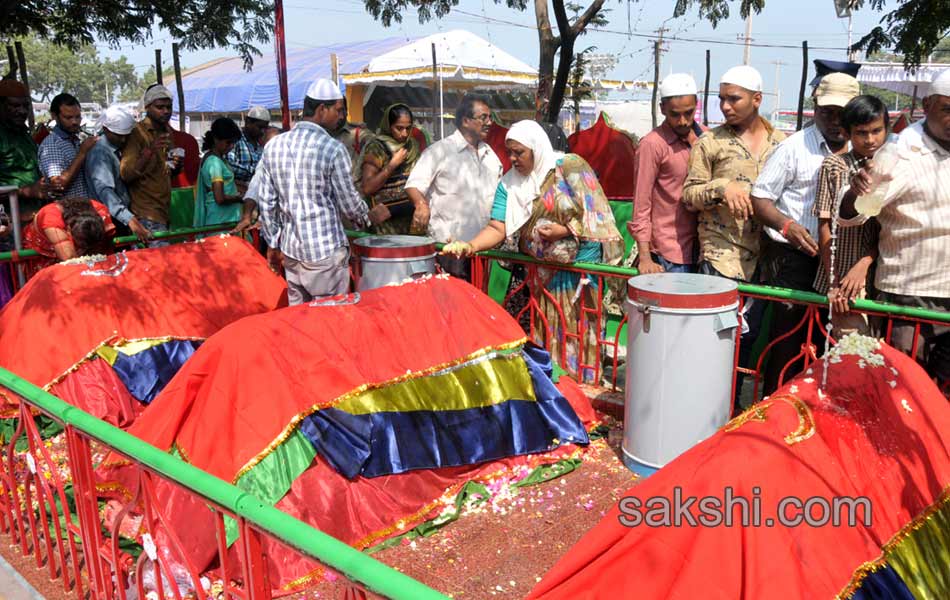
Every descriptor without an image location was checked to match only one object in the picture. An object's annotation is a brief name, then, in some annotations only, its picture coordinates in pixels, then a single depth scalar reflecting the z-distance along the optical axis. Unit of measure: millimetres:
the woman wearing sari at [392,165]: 5844
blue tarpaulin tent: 28078
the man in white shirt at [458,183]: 5484
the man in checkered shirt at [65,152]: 6051
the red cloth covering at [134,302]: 4512
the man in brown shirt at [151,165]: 6195
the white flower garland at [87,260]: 4832
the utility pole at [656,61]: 18562
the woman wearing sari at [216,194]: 6707
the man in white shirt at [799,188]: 3955
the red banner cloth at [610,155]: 8820
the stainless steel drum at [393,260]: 4992
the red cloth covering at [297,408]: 3230
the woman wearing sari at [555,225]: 4625
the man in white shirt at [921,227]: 3342
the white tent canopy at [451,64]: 17484
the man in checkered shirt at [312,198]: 4637
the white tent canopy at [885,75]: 20348
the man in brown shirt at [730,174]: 4223
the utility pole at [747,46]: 30547
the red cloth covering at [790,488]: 1942
